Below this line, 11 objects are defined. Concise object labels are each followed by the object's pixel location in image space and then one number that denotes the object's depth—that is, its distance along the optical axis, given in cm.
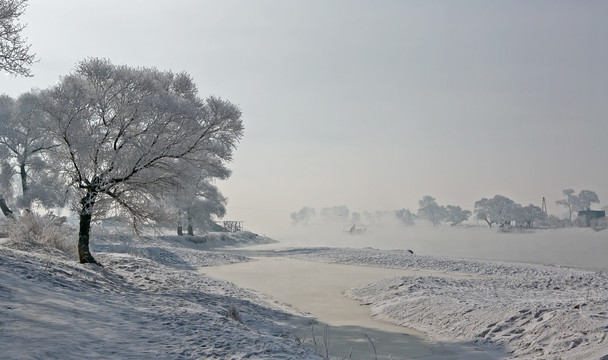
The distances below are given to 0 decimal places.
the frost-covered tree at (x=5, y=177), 3744
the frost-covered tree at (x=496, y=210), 12419
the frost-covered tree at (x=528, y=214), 11829
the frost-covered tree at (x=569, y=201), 13000
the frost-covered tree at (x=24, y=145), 3622
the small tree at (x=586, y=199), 12862
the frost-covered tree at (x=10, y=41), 1388
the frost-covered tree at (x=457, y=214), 15625
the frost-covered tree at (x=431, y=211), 16450
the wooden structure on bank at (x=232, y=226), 7401
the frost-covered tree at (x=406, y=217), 17850
